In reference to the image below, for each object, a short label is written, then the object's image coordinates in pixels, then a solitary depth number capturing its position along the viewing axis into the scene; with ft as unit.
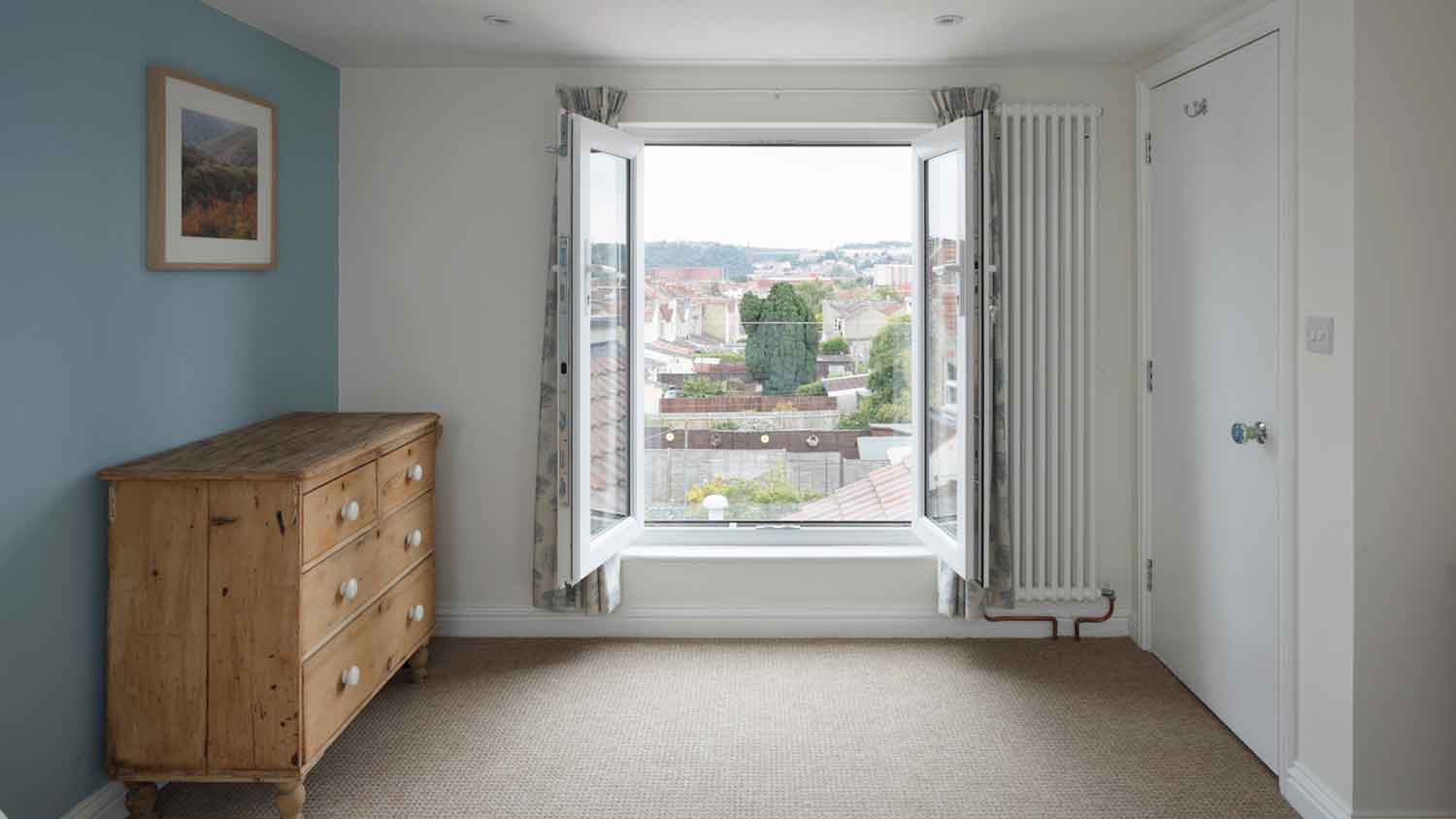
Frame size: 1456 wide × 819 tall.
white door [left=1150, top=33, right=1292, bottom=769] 9.70
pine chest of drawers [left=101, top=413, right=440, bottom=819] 8.23
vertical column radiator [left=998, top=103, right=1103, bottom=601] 12.82
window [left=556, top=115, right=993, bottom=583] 14.16
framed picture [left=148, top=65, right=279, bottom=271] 9.18
